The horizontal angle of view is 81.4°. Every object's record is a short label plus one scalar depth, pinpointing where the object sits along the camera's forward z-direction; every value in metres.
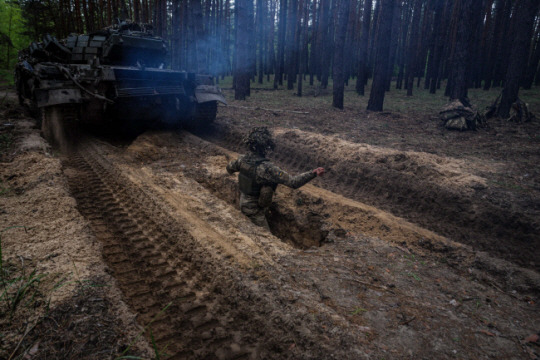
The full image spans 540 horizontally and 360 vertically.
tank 7.20
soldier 4.36
